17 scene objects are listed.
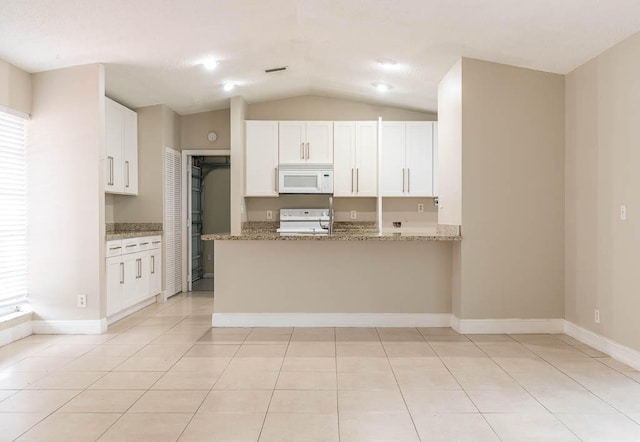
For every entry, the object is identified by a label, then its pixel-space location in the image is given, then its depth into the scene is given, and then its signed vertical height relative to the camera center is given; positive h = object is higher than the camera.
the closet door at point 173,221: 6.35 -0.04
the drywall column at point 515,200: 4.37 +0.16
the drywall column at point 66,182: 4.43 +0.33
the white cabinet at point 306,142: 6.54 +1.03
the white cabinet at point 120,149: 5.27 +0.80
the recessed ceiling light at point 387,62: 4.86 +1.59
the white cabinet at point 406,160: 6.56 +0.79
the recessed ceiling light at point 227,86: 5.74 +1.59
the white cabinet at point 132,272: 4.82 -0.59
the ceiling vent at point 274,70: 5.49 +1.69
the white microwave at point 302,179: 6.45 +0.52
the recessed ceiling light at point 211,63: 4.86 +1.57
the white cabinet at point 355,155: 6.57 +0.85
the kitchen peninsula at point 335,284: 4.70 -0.64
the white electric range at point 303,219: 6.74 -0.01
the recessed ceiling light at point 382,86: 5.79 +1.59
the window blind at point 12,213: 4.15 +0.05
